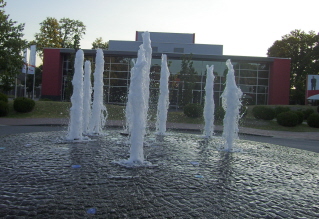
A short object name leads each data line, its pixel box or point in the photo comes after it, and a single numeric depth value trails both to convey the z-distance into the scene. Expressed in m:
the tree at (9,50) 22.95
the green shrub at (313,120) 20.05
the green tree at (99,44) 53.28
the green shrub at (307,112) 23.29
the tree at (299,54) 44.16
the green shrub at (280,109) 22.72
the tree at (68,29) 48.53
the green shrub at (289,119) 19.83
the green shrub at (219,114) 21.58
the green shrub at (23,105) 20.72
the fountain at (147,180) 3.67
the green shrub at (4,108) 19.67
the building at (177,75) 33.03
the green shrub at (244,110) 24.16
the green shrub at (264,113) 22.20
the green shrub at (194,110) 21.78
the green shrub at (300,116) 20.94
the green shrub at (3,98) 21.27
